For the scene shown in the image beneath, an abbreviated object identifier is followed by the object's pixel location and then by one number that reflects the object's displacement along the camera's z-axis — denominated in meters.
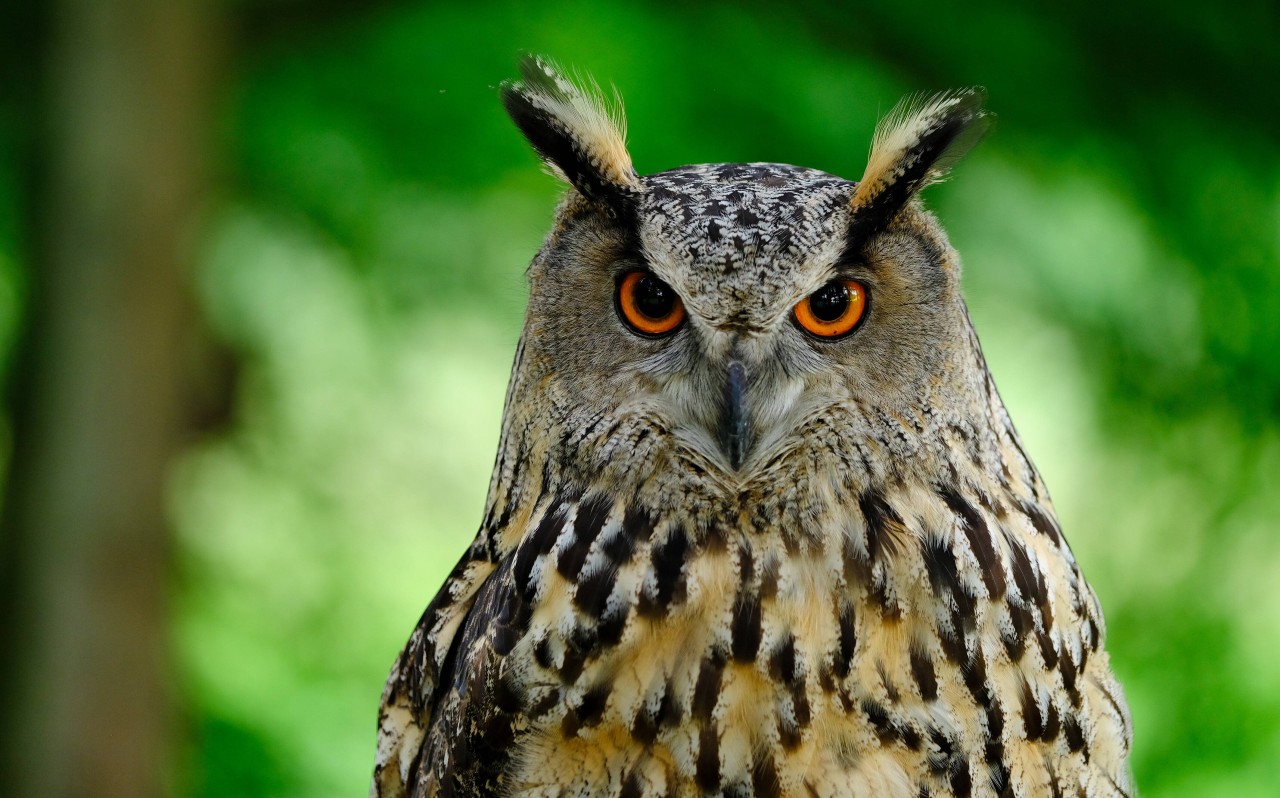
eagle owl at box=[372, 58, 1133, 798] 5.08
